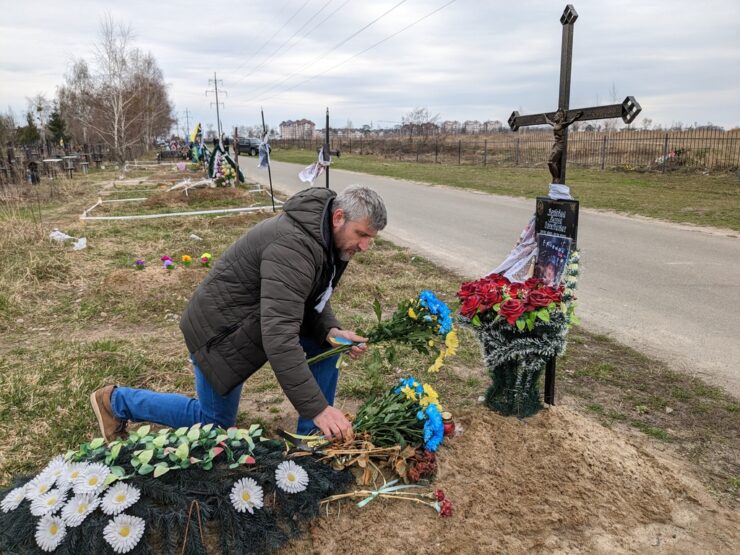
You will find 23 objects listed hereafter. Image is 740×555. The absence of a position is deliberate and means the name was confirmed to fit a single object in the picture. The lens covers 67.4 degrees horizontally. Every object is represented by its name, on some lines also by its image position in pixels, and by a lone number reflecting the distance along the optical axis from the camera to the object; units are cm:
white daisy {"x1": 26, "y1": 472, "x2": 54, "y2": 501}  193
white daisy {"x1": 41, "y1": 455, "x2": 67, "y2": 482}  200
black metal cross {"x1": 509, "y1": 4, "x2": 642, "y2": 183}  281
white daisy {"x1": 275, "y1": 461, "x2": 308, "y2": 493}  210
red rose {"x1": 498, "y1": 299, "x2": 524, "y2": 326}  259
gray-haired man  201
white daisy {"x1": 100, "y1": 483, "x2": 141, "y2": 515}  188
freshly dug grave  209
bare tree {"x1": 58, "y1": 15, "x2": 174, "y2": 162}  2403
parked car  4416
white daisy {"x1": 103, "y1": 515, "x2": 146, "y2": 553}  182
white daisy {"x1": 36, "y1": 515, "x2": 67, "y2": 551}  182
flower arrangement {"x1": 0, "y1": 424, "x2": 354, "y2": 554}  185
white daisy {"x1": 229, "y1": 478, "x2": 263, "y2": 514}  201
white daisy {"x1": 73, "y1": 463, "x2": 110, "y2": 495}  192
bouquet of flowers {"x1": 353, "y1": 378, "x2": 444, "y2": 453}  245
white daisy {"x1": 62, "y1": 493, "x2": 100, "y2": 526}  185
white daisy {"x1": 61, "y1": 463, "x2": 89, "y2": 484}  196
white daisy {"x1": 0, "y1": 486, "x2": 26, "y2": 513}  192
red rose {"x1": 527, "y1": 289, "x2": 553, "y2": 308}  262
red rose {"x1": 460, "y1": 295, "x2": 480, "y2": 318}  273
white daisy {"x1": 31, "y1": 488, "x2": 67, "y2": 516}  187
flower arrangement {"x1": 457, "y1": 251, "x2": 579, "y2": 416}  264
